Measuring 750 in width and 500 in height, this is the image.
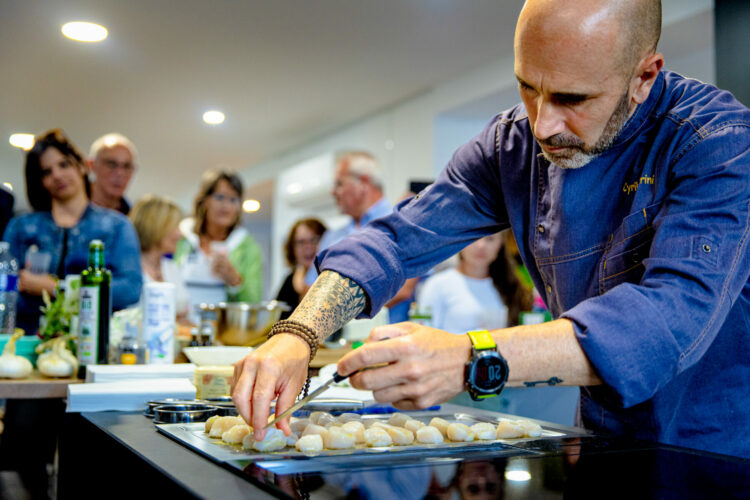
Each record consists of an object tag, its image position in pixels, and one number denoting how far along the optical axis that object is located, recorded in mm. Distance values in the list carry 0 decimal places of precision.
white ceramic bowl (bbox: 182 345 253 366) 1375
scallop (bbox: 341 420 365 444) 797
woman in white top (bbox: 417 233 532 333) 3182
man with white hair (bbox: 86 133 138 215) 3277
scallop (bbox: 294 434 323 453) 749
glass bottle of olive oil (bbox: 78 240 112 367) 1480
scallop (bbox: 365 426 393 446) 785
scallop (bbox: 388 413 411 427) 881
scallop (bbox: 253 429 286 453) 749
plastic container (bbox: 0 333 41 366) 1645
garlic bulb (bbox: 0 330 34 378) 1403
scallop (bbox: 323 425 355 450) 763
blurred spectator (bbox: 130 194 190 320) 3551
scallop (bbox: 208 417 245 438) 826
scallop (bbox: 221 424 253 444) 788
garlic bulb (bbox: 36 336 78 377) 1433
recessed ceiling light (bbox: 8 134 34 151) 6548
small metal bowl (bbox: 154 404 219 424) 937
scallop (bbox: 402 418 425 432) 843
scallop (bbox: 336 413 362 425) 890
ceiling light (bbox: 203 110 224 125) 5836
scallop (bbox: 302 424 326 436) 793
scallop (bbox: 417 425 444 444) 811
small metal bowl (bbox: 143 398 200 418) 1011
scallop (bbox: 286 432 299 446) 781
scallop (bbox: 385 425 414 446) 797
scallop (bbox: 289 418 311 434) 840
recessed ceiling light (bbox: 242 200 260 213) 10116
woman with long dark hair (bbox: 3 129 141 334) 2156
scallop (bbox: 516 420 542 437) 865
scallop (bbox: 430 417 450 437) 851
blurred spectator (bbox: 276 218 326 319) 3658
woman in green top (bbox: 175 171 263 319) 3176
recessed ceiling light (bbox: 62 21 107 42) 4004
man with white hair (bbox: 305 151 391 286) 3408
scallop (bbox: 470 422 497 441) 832
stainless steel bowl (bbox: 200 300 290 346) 1820
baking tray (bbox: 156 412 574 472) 685
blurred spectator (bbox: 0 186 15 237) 2906
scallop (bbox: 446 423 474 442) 823
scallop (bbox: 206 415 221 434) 853
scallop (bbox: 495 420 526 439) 852
